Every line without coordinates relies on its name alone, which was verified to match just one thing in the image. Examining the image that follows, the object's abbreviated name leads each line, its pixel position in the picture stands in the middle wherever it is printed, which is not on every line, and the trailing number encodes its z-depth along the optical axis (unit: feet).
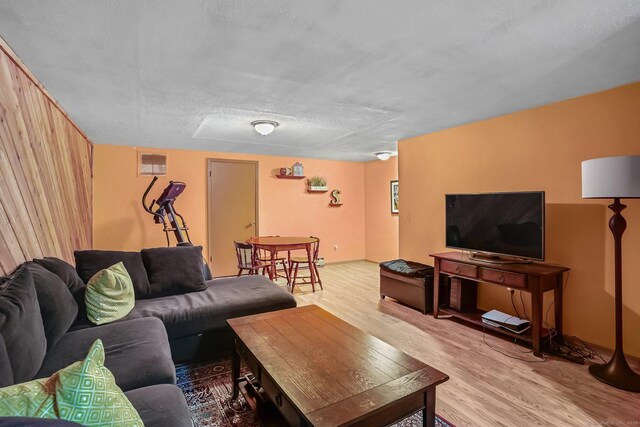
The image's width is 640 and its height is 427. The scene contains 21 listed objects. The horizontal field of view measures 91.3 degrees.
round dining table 14.06
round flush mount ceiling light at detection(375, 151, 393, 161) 17.84
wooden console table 8.36
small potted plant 20.28
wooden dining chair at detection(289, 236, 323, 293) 14.96
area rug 5.92
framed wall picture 19.63
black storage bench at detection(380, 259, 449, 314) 11.57
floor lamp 6.72
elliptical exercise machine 14.37
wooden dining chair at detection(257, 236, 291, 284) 17.56
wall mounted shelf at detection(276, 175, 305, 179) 19.33
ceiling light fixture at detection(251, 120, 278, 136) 11.25
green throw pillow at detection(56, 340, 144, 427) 2.77
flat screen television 8.97
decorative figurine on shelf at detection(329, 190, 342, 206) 21.30
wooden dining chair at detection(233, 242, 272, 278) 13.96
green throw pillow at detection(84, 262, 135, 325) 7.04
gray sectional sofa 4.35
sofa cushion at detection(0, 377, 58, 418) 2.59
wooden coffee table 4.05
